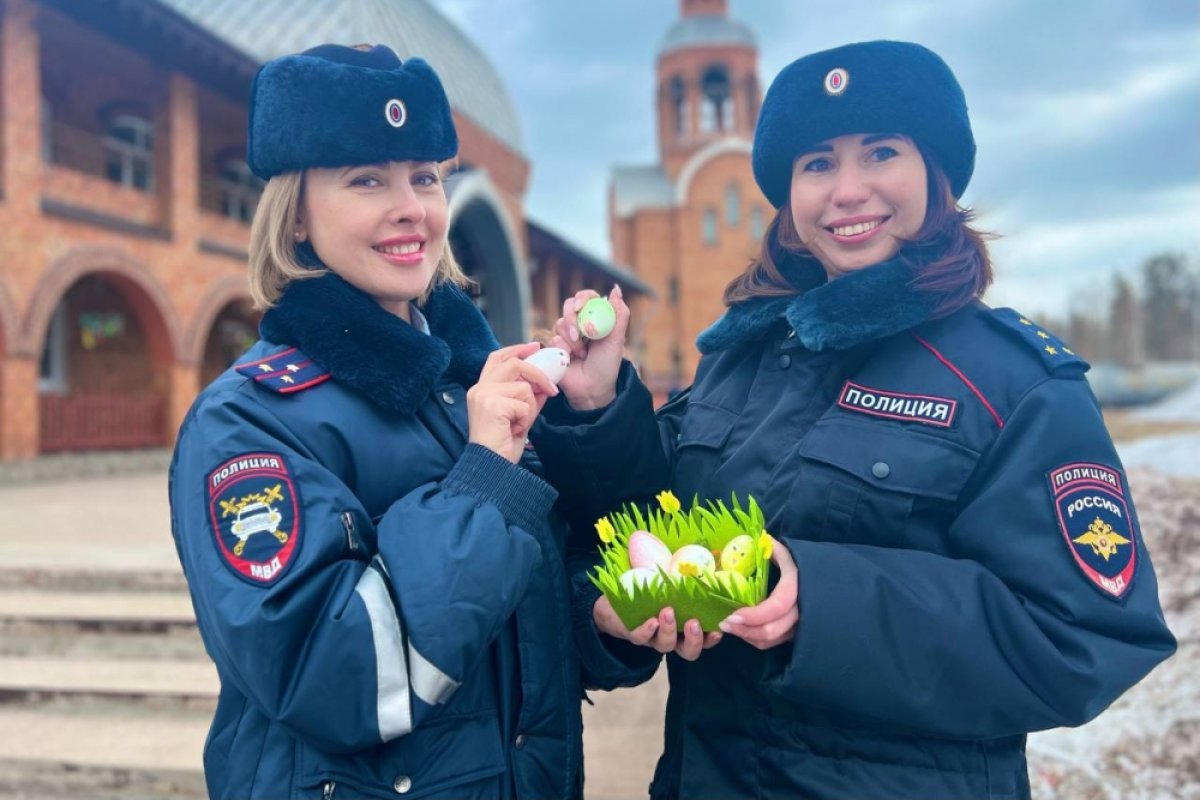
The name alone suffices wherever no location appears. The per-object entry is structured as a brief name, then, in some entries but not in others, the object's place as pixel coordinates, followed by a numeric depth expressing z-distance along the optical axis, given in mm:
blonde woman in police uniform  1440
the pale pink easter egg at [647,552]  1588
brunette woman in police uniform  1503
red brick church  44562
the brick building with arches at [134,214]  12570
